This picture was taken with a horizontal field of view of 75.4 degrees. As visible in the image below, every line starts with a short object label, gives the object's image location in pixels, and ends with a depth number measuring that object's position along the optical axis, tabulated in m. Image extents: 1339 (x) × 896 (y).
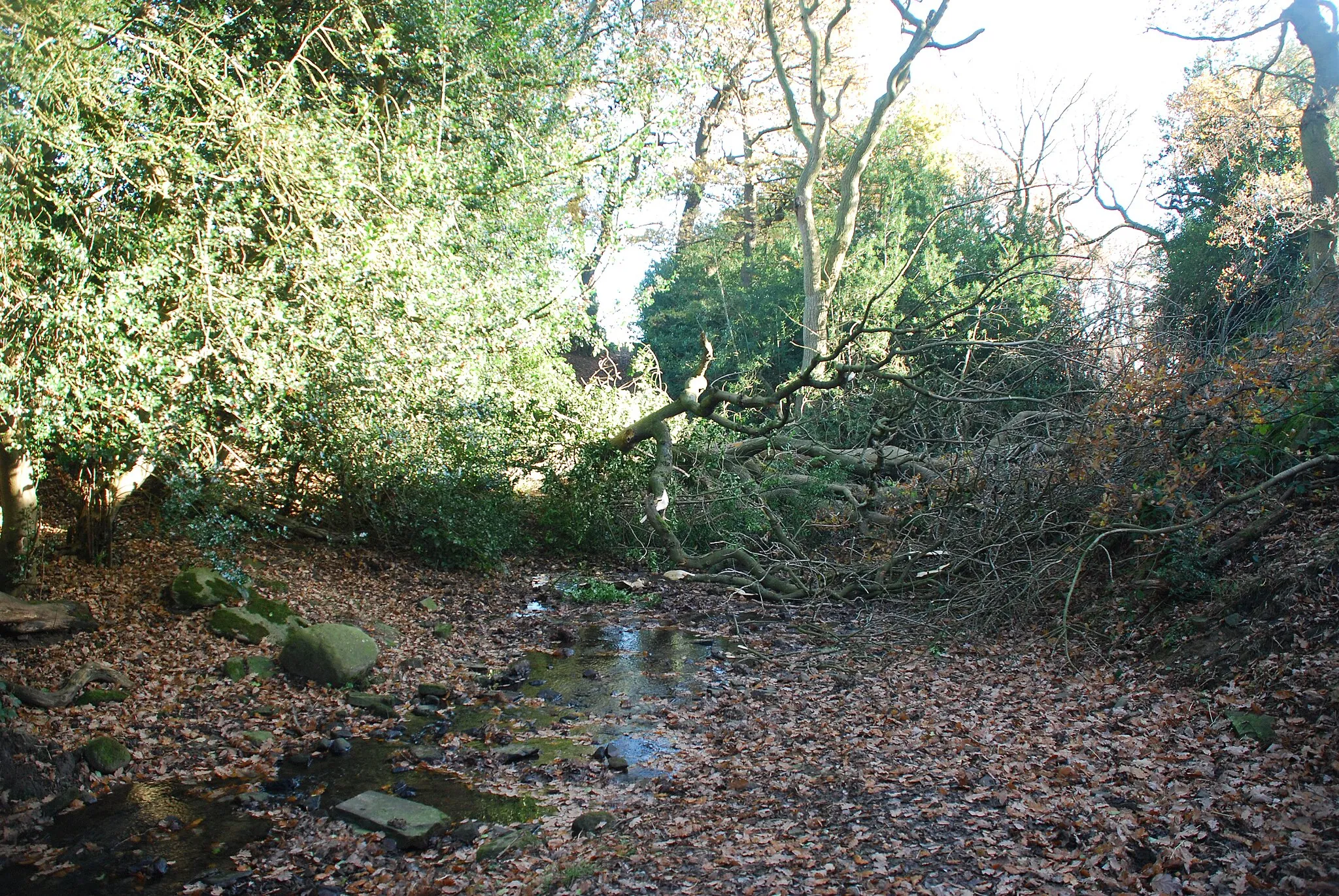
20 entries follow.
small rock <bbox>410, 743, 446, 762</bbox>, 6.64
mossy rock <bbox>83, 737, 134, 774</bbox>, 6.00
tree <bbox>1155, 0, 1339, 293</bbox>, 13.53
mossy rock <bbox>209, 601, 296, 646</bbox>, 8.56
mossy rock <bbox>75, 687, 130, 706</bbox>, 6.87
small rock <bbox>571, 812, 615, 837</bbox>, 5.27
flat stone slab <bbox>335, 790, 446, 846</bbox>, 5.25
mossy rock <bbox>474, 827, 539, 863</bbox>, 5.02
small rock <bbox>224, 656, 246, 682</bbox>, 7.80
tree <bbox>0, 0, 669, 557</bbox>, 6.90
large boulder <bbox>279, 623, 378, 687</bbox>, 8.09
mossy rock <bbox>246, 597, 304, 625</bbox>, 9.03
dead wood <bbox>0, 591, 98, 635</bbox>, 7.46
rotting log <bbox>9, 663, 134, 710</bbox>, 6.65
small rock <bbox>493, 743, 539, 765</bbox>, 6.64
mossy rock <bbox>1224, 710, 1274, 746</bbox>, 5.34
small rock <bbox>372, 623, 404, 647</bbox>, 9.53
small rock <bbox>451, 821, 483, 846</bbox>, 5.22
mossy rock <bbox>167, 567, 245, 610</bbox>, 8.85
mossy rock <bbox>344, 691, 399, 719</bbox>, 7.59
